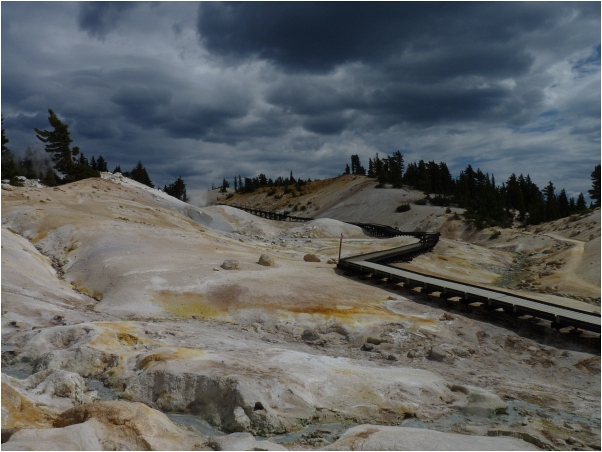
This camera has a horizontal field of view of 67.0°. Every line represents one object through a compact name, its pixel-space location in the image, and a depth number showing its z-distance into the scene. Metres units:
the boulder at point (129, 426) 8.61
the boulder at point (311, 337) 19.09
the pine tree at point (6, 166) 57.41
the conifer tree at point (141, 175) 125.25
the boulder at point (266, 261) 29.84
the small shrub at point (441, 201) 89.76
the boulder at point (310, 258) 35.88
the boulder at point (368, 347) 18.30
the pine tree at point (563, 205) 88.80
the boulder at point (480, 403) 12.74
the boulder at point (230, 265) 27.33
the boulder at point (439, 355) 17.19
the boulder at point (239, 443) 9.37
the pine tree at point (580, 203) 90.32
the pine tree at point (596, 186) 89.38
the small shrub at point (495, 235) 62.66
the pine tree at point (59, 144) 67.00
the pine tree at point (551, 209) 84.00
